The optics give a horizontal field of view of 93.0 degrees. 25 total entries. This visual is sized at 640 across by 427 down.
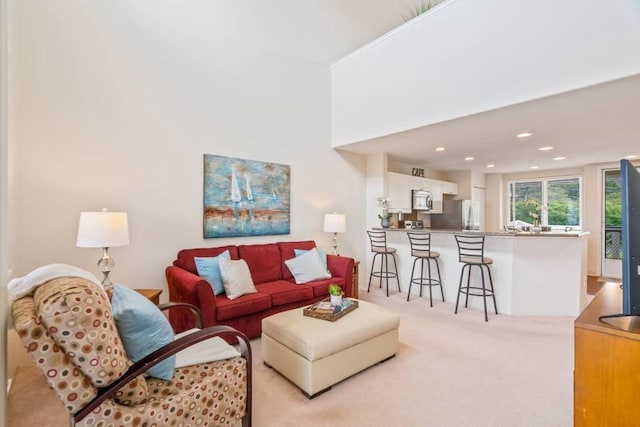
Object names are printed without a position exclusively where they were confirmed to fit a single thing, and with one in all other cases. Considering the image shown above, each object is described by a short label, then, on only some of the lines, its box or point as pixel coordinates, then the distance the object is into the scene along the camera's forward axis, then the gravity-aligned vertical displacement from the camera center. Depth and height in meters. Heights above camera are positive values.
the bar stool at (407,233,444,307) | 4.32 -0.58
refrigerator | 6.29 -0.03
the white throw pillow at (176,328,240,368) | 1.67 -0.82
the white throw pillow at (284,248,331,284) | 3.71 -0.68
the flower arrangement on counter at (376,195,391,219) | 5.09 +0.15
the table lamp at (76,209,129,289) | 2.33 -0.15
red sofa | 2.71 -0.82
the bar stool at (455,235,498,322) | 3.80 -0.57
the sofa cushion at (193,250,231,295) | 3.03 -0.60
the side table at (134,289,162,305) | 2.62 -0.72
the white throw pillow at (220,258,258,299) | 2.99 -0.66
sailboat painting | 3.59 +0.19
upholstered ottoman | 2.09 -0.98
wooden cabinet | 1.11 -0.59
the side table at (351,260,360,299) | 4.22 -0.95
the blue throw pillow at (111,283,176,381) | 1.41 -0.57
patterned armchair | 1.10 -0.62
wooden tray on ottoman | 2.42 -0.81
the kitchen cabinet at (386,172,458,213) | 5.37 +0.51
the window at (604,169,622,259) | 5.97 +0.01
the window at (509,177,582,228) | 6.62 +0.38
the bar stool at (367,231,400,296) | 4.86 -0.60
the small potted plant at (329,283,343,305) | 2.61 -0.70
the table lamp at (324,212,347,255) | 4.32 -0.13
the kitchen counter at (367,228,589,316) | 3.71 -0.70
